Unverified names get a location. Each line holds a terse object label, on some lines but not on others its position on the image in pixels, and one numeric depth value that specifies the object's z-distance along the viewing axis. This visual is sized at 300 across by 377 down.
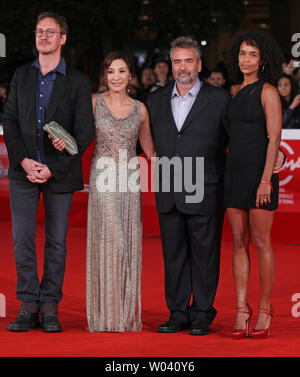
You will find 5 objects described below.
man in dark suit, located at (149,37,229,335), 8.40
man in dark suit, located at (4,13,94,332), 8.43
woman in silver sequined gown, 8.51
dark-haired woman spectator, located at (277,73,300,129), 15.35
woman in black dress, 8.06
